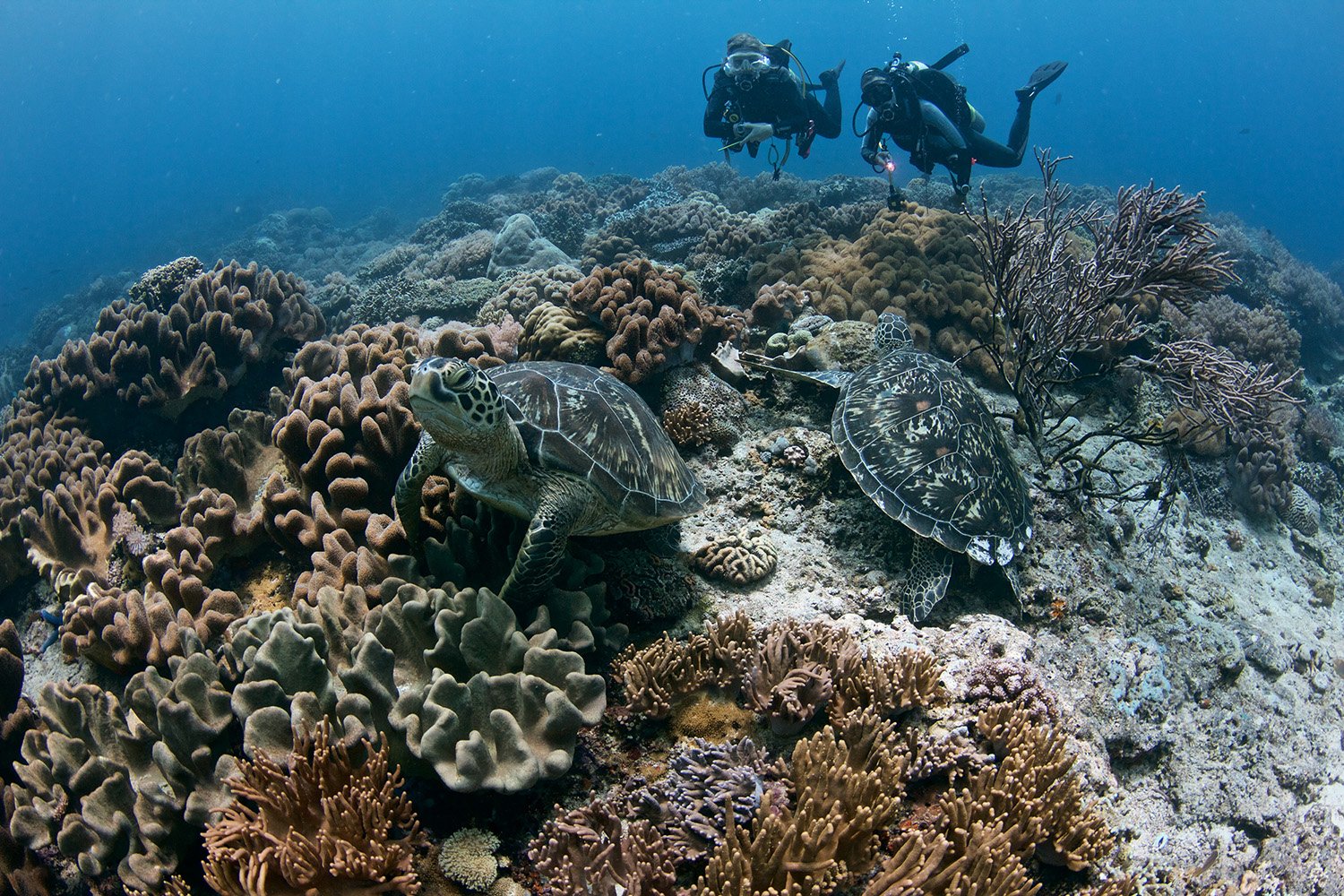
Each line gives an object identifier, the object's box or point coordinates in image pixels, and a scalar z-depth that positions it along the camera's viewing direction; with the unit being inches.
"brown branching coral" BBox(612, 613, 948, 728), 120.4
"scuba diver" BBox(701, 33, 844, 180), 483.2
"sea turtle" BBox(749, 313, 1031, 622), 181.3
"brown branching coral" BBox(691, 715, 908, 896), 84.0
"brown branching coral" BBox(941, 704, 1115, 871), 100.3
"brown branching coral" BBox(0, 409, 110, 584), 194.9
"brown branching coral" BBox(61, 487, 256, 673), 138.0
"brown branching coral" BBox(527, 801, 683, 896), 86.6
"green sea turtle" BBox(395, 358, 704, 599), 123.0
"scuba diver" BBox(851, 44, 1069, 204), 450.3
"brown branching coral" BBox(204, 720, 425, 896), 79.6
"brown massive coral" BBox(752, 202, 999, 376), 312.0
